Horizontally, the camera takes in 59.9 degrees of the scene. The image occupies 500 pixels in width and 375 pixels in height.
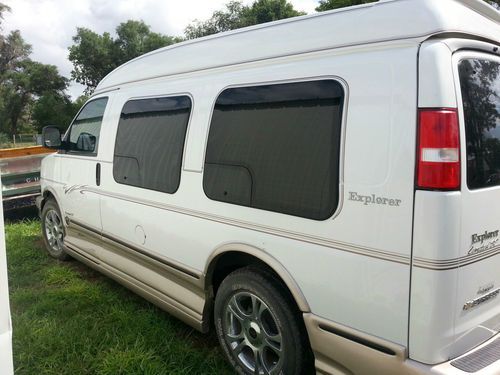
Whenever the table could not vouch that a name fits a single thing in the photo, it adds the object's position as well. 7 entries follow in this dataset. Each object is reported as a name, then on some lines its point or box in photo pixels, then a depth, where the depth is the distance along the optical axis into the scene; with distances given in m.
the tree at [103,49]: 44.69
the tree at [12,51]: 43.78
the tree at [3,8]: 30.36
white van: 1.88
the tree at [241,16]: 43.50
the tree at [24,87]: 44.97
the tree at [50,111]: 42.25
